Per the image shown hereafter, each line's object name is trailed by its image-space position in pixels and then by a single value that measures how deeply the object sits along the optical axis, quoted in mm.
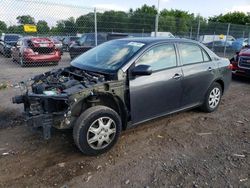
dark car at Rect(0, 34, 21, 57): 11744
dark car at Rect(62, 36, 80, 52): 10024
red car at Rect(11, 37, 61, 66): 8556
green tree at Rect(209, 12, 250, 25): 38391
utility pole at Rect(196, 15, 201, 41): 10011
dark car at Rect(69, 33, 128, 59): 7851
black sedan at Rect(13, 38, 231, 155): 2601
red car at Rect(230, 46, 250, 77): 6586
